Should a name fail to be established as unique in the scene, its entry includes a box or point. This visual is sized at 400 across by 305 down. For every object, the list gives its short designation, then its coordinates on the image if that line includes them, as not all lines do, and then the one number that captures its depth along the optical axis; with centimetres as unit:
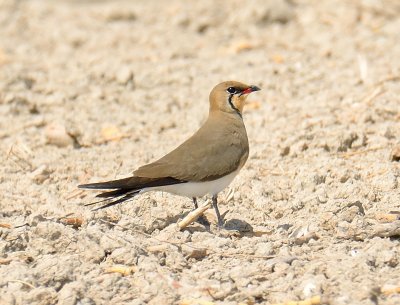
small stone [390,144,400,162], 1305
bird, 1074
